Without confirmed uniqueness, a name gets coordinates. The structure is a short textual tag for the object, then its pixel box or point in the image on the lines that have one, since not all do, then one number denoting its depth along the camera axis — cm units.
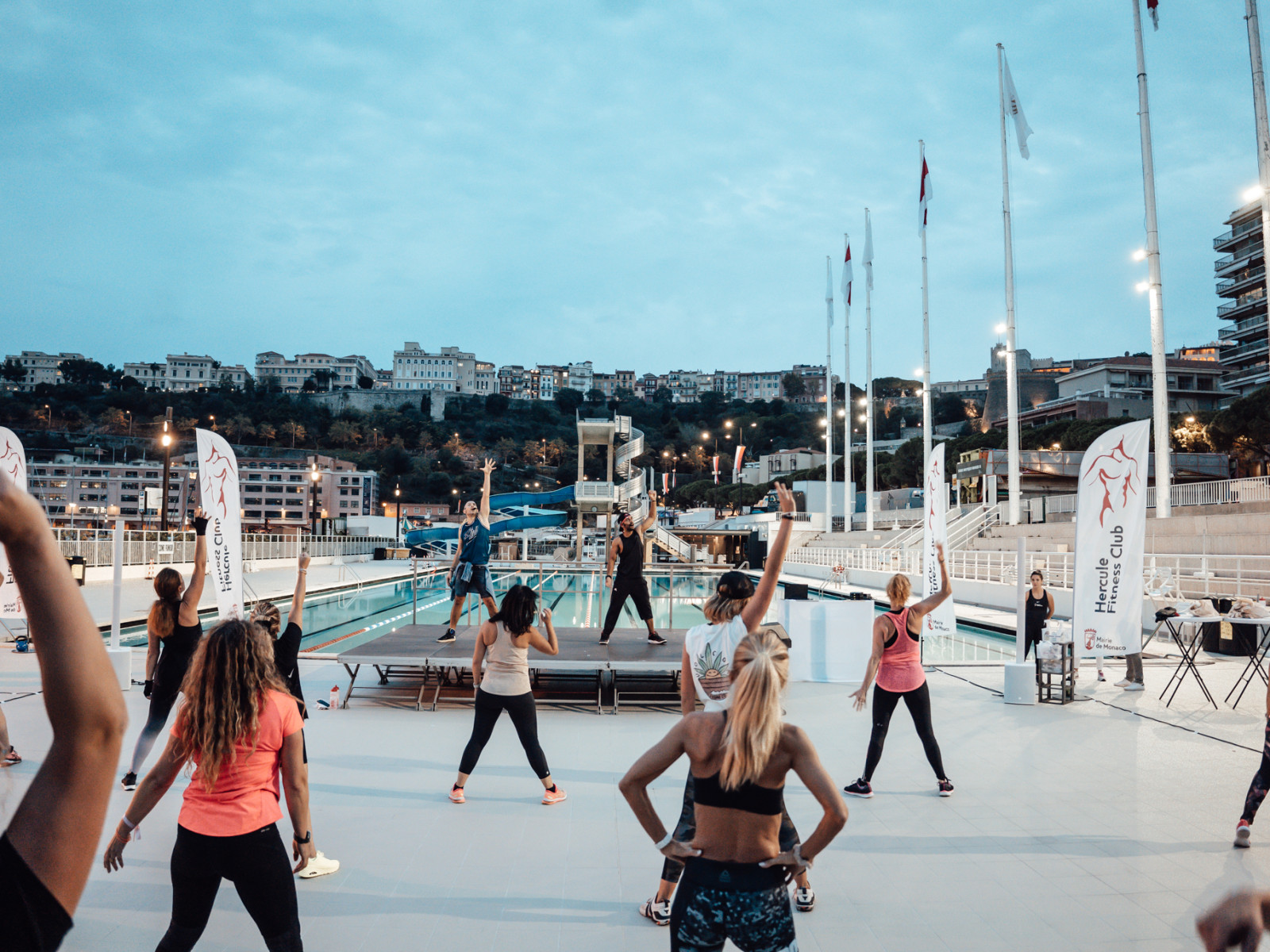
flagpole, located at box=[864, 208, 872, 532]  3775
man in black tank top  850
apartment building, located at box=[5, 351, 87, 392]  15912
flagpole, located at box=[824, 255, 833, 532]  4093
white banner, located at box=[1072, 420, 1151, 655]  849
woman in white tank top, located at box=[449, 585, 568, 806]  531
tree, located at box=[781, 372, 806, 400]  17925
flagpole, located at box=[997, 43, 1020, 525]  2553
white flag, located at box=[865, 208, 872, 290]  3809
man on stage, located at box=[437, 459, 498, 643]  888
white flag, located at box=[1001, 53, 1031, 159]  2458
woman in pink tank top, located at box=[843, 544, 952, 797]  570
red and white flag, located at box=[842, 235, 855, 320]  3816
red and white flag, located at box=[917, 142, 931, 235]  3011
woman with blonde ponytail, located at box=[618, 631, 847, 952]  245
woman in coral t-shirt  280
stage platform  862
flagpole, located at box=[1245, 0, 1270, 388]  1730
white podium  1095
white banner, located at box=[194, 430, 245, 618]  802
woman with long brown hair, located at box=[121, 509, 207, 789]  533
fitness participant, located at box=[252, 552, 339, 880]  452
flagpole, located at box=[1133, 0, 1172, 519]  2025
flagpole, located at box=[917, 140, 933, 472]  3050
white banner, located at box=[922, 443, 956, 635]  1035
